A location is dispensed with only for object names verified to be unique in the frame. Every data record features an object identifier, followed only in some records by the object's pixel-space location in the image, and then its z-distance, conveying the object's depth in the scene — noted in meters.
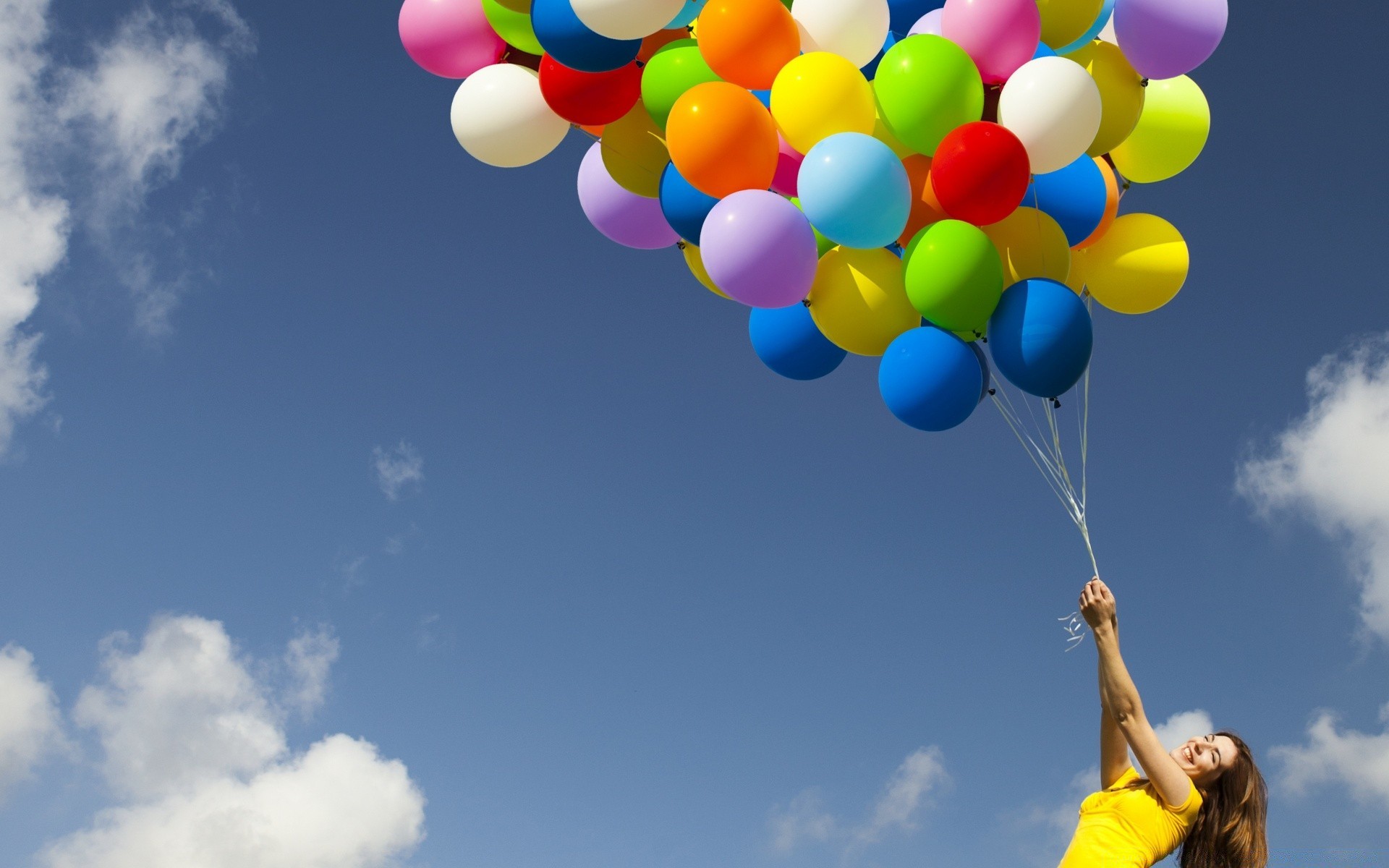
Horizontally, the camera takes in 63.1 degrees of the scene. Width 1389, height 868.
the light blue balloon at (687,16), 5.77
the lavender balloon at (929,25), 5.56
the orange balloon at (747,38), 5.13
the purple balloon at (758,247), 5.06
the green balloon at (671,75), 5.41
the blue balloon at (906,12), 5.71
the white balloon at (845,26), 5.27
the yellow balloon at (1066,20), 5.33
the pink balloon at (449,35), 5.91
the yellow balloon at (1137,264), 5.62
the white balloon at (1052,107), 4.97
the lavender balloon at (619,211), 6.20
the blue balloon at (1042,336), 4.98
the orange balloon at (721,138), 5.09
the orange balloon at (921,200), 5.23
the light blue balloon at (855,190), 4.90
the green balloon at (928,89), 4.93
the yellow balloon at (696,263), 6.12
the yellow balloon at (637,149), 5.87
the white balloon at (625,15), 5.10
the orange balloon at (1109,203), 5.70
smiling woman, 3.80
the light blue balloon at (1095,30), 5.64
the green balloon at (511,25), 5.75
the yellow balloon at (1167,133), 5.76
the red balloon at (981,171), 4.87
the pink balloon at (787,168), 5.53
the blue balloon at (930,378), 5.11
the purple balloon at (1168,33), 5.29
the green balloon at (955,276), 4.92
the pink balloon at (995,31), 5.08
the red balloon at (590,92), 5.60
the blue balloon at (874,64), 5.66
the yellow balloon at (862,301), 5.28
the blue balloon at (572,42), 5.27
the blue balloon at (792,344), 5.77
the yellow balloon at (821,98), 5.03
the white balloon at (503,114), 5.88
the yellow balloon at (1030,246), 5.18
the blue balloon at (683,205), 5.62
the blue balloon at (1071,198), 5.34
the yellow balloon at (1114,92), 5.41
